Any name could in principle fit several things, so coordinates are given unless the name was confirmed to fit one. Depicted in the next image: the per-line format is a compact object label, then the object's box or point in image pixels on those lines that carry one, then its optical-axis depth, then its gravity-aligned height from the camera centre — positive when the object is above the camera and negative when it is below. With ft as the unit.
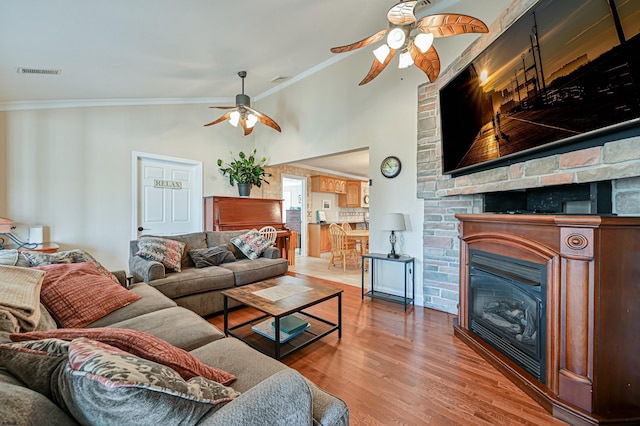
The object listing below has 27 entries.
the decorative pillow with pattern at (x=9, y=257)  5.57 -0.98
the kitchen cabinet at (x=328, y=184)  22.54 +2.41
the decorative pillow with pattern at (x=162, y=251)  9.12 -1.39
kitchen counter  21.97 -2.22
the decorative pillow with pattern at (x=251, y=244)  11.85 -1.46
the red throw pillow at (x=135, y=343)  2.72 -1.40
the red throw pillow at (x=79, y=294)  5.02 -1.71
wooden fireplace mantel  4.43 -1.89
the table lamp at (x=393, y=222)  10.28 -0.41
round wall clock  11.21 +1.93
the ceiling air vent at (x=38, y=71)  8.84 +4.82
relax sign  14.21 +1.55
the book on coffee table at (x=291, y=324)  6.94 -3.06
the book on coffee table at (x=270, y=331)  6.86 -3.17
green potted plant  16.37 +2.47
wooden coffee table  6.37 -2.28
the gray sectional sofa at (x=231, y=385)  1.89 -1.88
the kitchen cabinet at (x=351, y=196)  25.52 +1.56
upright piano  15.23 -0.21
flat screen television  4.05 +2.47
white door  13.64 +0.92
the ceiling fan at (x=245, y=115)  12.69 +4.70
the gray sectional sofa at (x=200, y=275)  8.41 -2.22
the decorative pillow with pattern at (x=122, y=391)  1.87 -1.34
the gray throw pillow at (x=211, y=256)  10.30 -1.78
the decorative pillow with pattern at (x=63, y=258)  6.07 -1.13
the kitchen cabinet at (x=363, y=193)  26.76 +1.84
